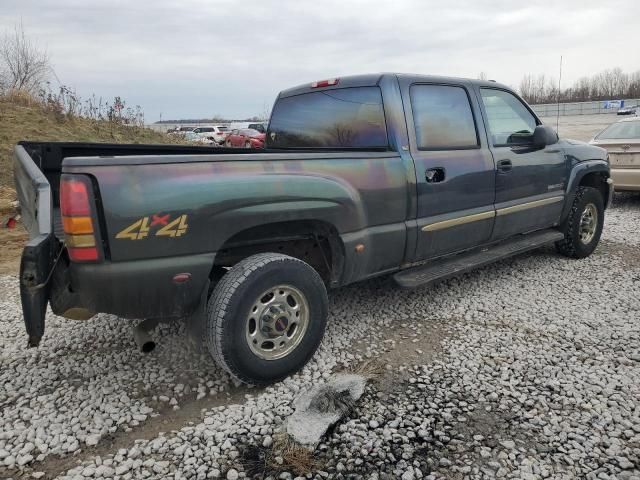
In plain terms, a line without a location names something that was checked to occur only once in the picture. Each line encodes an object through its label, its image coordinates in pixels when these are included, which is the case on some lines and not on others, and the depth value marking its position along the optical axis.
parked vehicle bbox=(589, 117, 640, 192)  7.73
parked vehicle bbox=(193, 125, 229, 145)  29.04
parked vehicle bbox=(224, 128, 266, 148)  22.82
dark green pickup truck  2.28
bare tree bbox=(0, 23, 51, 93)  19.06
